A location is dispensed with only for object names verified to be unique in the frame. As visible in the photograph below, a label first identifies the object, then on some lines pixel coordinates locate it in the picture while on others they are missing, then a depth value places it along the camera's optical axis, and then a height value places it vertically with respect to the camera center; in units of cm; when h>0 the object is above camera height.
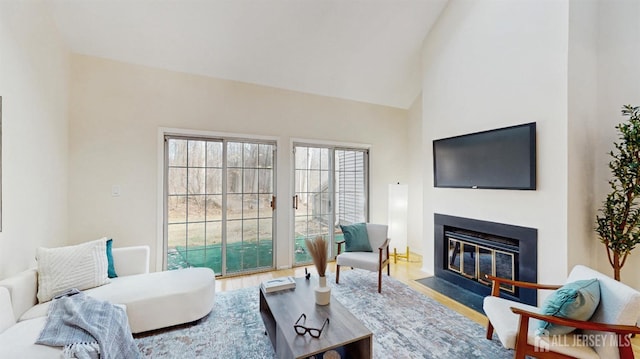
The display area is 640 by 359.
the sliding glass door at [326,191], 429 -19
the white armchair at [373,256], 326 -99
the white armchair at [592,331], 152 -95
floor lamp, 458 -58
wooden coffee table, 159 -99
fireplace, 268 -86
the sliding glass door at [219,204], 353 -33
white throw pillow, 214 -76
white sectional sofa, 163 -99
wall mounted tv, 262 +25
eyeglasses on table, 167 -97
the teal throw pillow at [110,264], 262 -85
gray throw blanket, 160 -97
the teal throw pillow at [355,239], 366 -82
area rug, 211 -138
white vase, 209 -91
